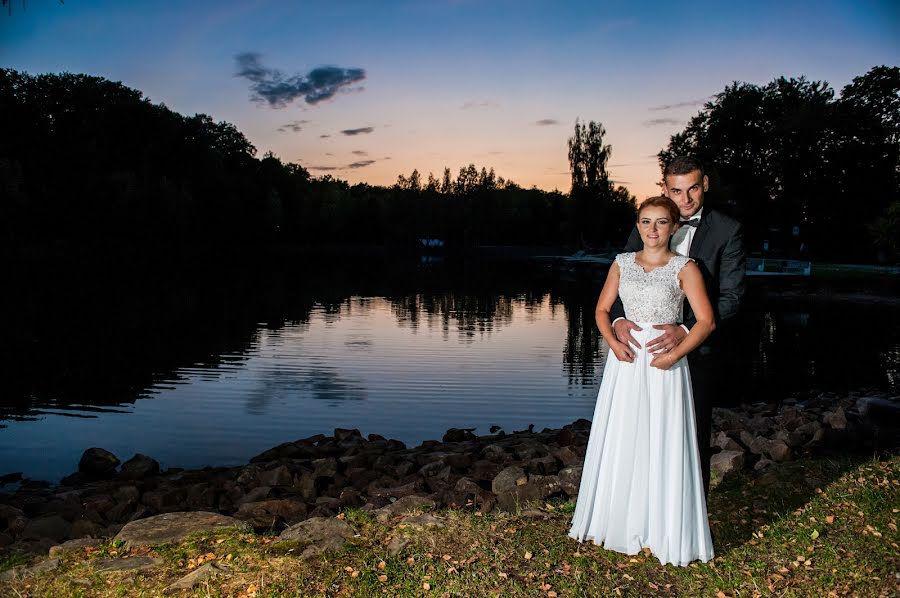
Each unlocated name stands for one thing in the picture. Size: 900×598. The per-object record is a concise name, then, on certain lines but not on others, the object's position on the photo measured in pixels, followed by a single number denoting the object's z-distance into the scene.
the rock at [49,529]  6.81
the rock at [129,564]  5.14
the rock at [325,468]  8.98
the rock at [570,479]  7.24
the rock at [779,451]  8.46
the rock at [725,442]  9.00
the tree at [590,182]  91.81
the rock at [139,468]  10.09
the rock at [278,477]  8.70
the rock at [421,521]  5.96
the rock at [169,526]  5.71
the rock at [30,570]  5.04
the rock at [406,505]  6.40
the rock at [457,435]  12.09
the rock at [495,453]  9.57
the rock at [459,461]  9.27
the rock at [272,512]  7.13
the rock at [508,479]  7.29
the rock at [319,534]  5.49
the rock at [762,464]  8.15
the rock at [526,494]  6.79
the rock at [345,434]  12.03
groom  5.43
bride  5.16
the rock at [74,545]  5.54
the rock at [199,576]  4.85
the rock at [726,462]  7.77
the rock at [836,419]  10.38
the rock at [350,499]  7.64
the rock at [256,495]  8.04
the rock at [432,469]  8.90
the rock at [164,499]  8.14
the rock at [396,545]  5.49
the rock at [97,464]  10.49
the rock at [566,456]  8.62
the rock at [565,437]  10.77
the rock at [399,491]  7.86
